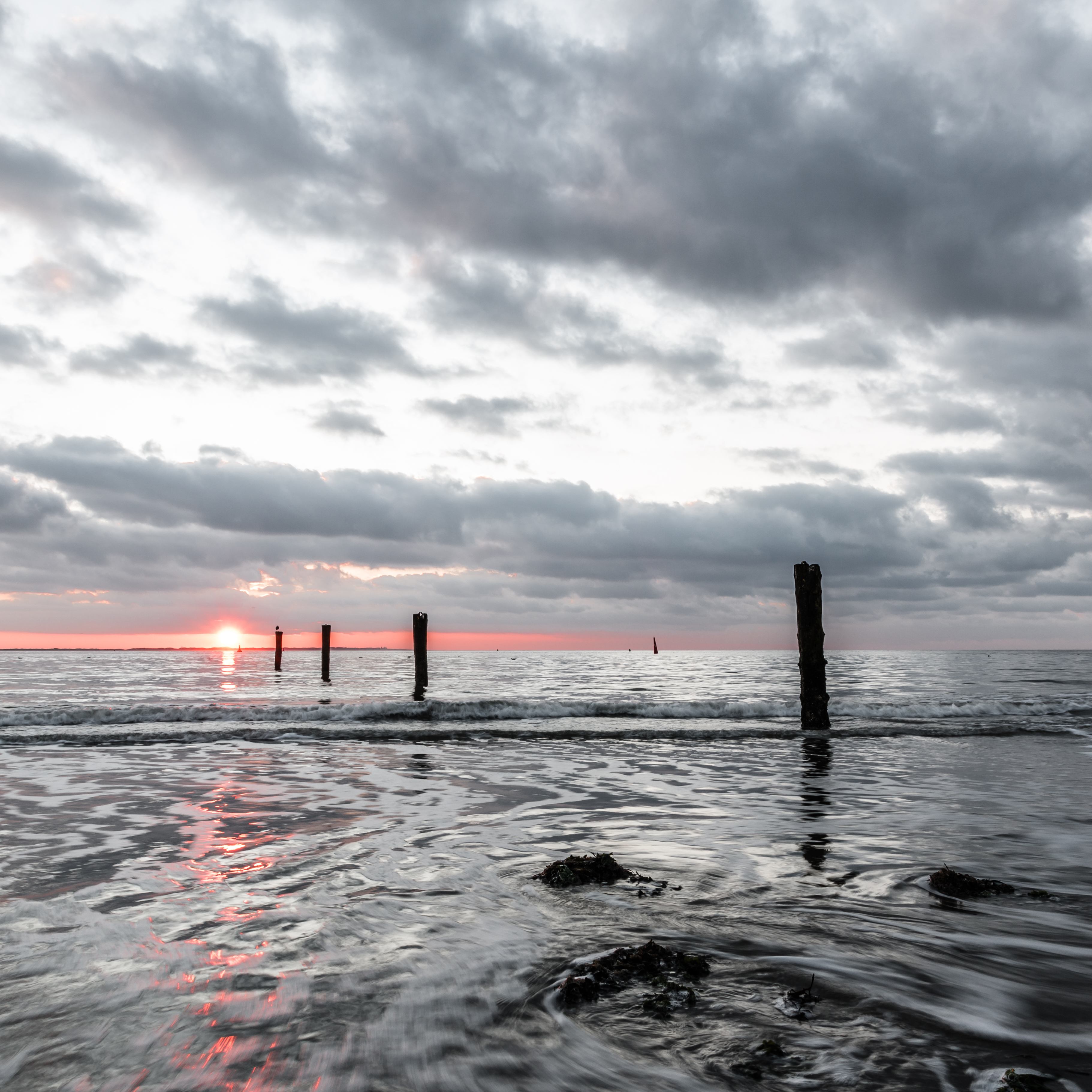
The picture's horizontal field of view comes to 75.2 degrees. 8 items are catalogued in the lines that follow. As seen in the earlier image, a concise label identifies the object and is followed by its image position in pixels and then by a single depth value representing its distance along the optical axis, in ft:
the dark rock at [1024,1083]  8.55
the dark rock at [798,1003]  10.53
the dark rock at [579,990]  11.05
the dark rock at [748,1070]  8.87
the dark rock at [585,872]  17.30
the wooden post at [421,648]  99.19
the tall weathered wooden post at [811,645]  58.59
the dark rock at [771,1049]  9.30
